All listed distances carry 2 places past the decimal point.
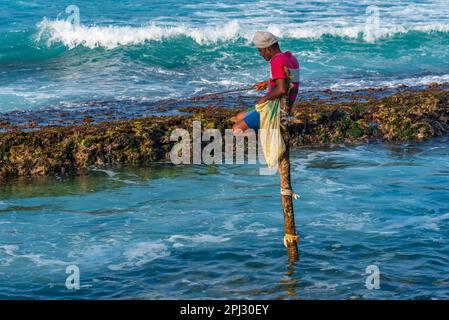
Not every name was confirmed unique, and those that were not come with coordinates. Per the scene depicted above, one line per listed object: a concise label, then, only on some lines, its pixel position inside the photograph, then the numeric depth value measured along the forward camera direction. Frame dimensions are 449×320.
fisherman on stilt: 8.06
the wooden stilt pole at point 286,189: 8.41
